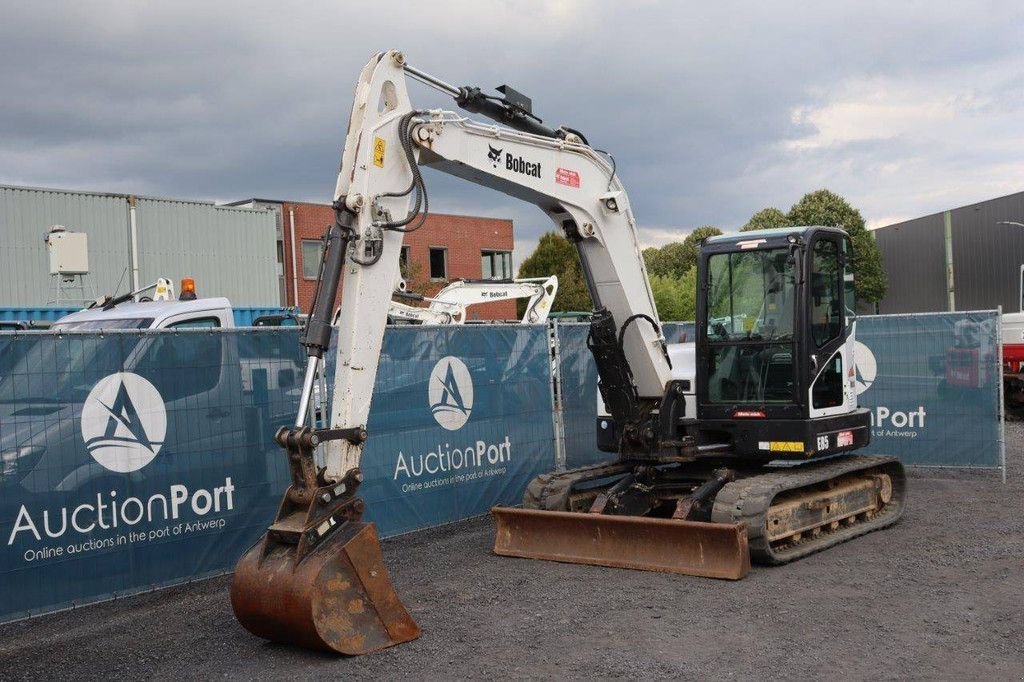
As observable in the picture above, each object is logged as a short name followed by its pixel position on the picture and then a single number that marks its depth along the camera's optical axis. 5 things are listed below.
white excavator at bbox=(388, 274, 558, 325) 18.03
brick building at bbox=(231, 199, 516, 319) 36.25
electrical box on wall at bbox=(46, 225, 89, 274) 18.12
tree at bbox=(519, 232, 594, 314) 49.78
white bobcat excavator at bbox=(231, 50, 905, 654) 6.81
